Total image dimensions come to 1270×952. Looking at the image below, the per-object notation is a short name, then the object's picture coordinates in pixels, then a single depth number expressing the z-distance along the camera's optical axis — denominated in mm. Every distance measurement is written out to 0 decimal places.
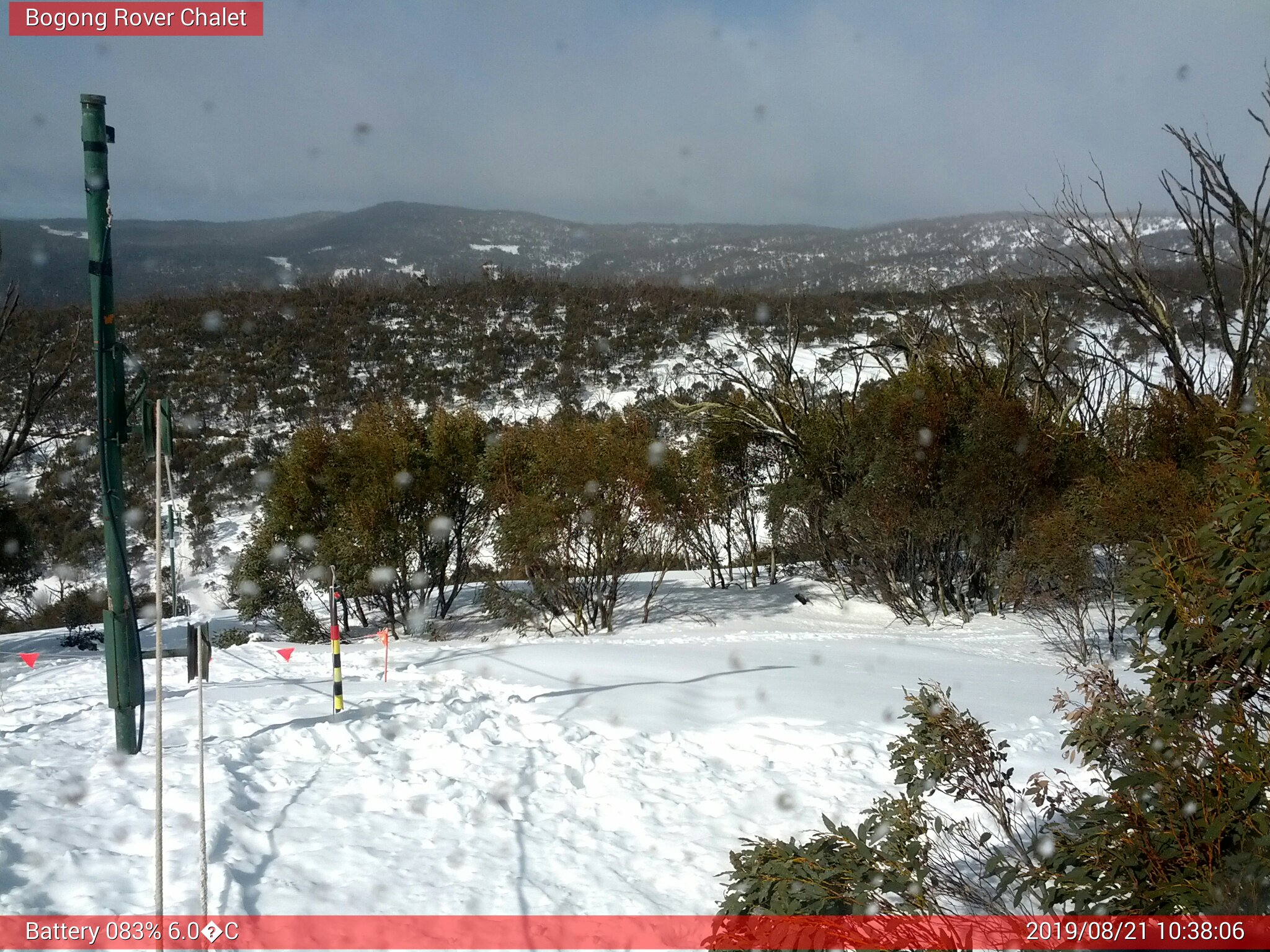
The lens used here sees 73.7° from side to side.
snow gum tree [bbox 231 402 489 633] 15531
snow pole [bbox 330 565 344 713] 6160
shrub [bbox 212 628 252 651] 14138
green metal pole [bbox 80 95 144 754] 4449
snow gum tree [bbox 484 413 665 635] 14617
